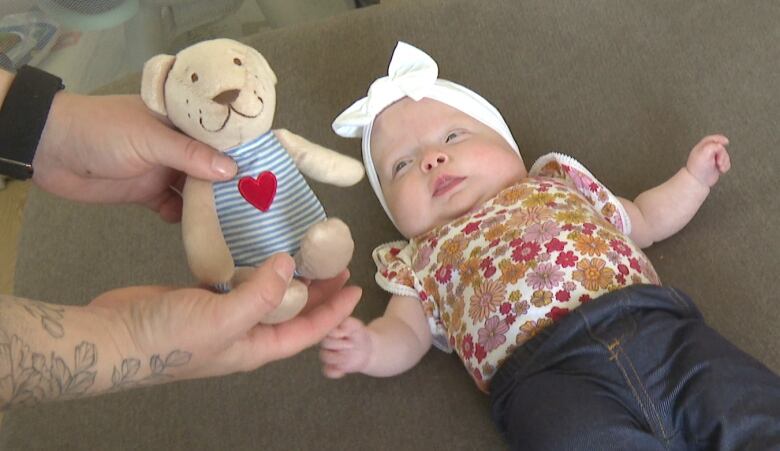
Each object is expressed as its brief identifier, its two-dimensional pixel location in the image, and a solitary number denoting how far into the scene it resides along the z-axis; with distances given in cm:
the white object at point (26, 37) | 217
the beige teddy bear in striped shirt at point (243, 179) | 81
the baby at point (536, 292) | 99
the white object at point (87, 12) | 180
